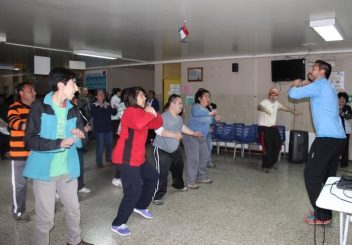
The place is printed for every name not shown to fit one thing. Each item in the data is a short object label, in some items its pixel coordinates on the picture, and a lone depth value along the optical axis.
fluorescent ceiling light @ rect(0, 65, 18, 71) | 10.82
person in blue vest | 2.30
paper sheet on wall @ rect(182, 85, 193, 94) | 9.27
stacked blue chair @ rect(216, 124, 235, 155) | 7.77
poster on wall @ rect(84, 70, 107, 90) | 11.73
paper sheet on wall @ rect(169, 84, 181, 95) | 9.91
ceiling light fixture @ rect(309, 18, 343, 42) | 4.37
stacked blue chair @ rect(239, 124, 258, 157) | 7.43
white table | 1.88
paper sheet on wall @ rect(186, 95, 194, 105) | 9.31
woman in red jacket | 3.08
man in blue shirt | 3.16
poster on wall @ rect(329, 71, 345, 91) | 7.15
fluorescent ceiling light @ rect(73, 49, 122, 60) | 7.46
